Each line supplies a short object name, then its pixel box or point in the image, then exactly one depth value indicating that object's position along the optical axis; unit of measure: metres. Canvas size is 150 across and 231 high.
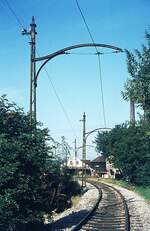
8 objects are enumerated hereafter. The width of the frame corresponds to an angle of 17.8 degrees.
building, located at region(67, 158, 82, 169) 101.78
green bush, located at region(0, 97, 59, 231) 14.34
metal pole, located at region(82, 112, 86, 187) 53.79
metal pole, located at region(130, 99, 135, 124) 73.88
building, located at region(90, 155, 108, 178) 116.88
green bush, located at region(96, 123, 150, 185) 54.75
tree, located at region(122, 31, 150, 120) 25.42
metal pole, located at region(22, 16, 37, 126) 17.75
